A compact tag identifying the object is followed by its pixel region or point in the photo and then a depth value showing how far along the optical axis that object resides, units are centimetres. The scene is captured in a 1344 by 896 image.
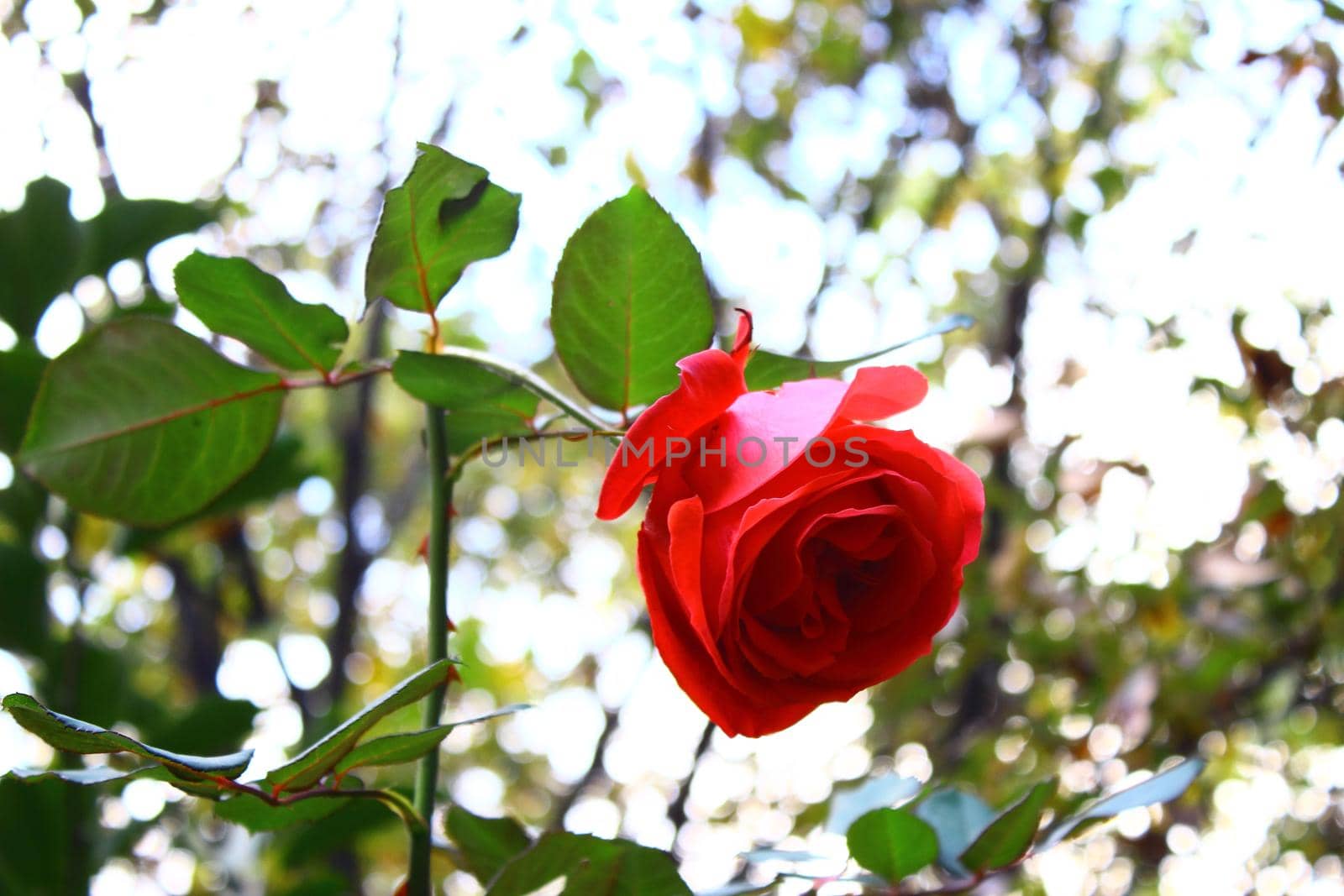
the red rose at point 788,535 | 36
